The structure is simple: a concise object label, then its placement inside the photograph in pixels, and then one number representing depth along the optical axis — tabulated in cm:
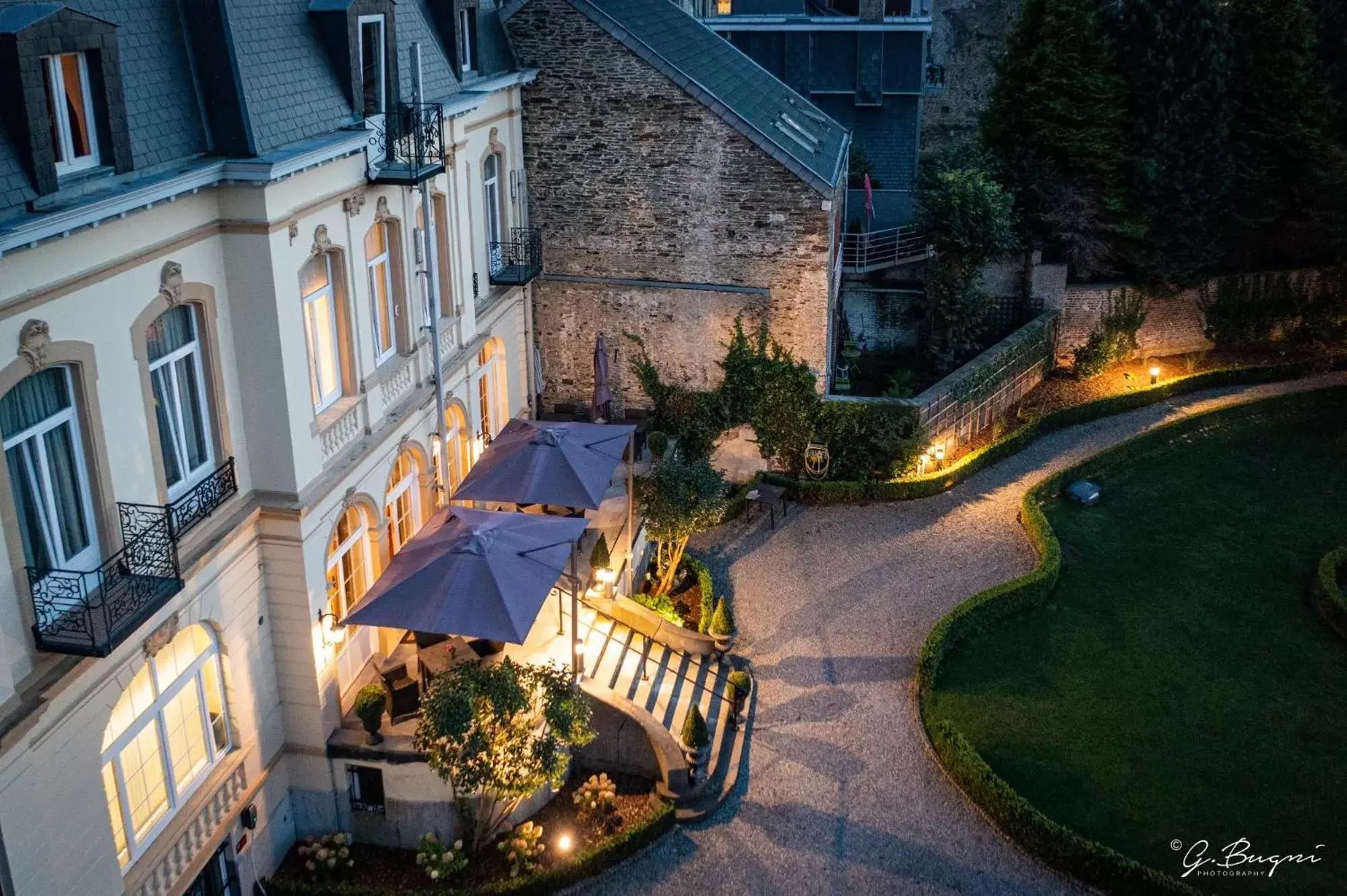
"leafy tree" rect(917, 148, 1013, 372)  3200
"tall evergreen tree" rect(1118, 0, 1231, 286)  3391
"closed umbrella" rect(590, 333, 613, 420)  2416
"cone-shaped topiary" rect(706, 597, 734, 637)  2167
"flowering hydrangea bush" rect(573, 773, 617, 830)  1822
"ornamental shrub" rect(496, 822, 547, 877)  1709
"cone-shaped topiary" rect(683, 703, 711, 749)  1856
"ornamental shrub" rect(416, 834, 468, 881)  1686
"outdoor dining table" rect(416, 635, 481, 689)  1814
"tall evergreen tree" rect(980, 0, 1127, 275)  3381
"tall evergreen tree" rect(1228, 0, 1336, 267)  3434
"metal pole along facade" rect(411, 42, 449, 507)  1789
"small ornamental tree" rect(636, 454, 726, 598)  2275
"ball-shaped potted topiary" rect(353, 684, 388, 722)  1681
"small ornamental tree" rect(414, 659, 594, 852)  1599
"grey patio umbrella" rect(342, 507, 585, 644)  1662
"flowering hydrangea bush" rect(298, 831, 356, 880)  1700
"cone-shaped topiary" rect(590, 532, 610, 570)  2144
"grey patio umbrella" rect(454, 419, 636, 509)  2055
